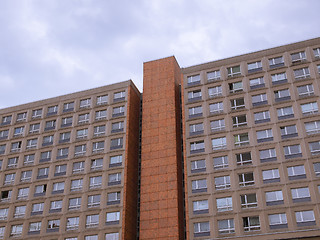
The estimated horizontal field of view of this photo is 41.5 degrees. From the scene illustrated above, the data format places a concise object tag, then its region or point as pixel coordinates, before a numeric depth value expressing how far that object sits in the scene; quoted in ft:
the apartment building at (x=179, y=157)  170.91
